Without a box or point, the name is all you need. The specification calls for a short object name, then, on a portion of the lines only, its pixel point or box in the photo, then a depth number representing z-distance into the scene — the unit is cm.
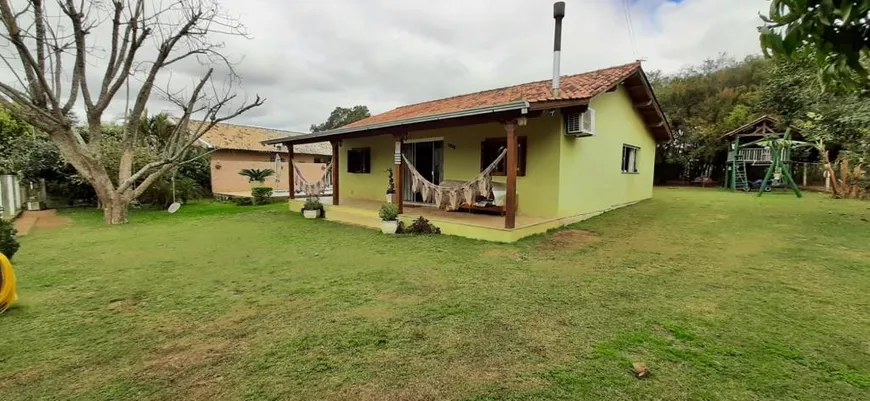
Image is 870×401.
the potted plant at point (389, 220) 735
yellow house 677
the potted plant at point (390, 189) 1000
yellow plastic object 343
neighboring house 1734
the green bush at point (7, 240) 464
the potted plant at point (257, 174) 1460
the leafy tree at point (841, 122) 573
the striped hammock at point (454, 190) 704
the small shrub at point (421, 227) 718
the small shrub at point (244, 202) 1381
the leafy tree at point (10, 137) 1173
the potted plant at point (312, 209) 972
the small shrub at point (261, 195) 1388
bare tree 849
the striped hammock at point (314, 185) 1038
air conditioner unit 715
